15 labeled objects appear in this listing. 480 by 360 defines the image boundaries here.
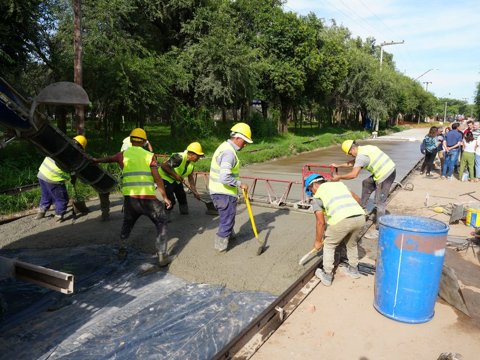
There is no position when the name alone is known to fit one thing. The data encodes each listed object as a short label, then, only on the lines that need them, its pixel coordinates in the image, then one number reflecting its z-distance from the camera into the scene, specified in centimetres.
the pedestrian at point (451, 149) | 1035
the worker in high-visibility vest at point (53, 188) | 577
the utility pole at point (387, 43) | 3485
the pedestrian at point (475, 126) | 1188
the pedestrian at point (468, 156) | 1005
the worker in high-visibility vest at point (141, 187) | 436
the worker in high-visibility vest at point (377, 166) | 562
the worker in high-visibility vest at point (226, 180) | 450
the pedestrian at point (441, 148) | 1120
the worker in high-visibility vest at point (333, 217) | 396
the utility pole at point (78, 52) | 909
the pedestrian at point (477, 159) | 989
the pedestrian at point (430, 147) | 1056
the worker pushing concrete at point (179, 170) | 573
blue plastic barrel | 323
